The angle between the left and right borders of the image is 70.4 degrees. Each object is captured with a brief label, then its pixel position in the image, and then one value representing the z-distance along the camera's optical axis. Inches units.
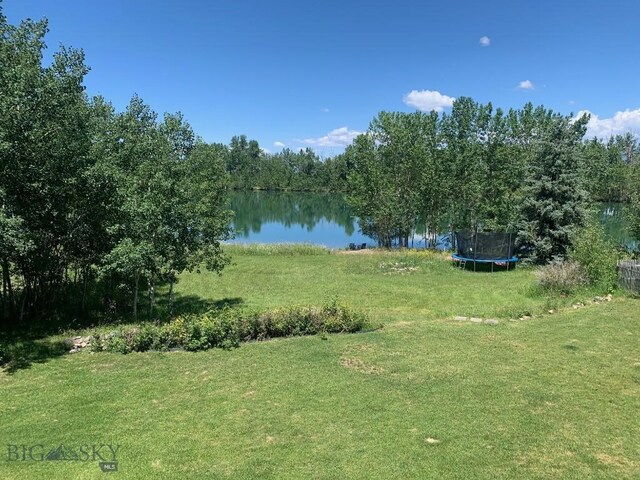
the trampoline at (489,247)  872.3
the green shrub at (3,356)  377.1
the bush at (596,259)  595.2
